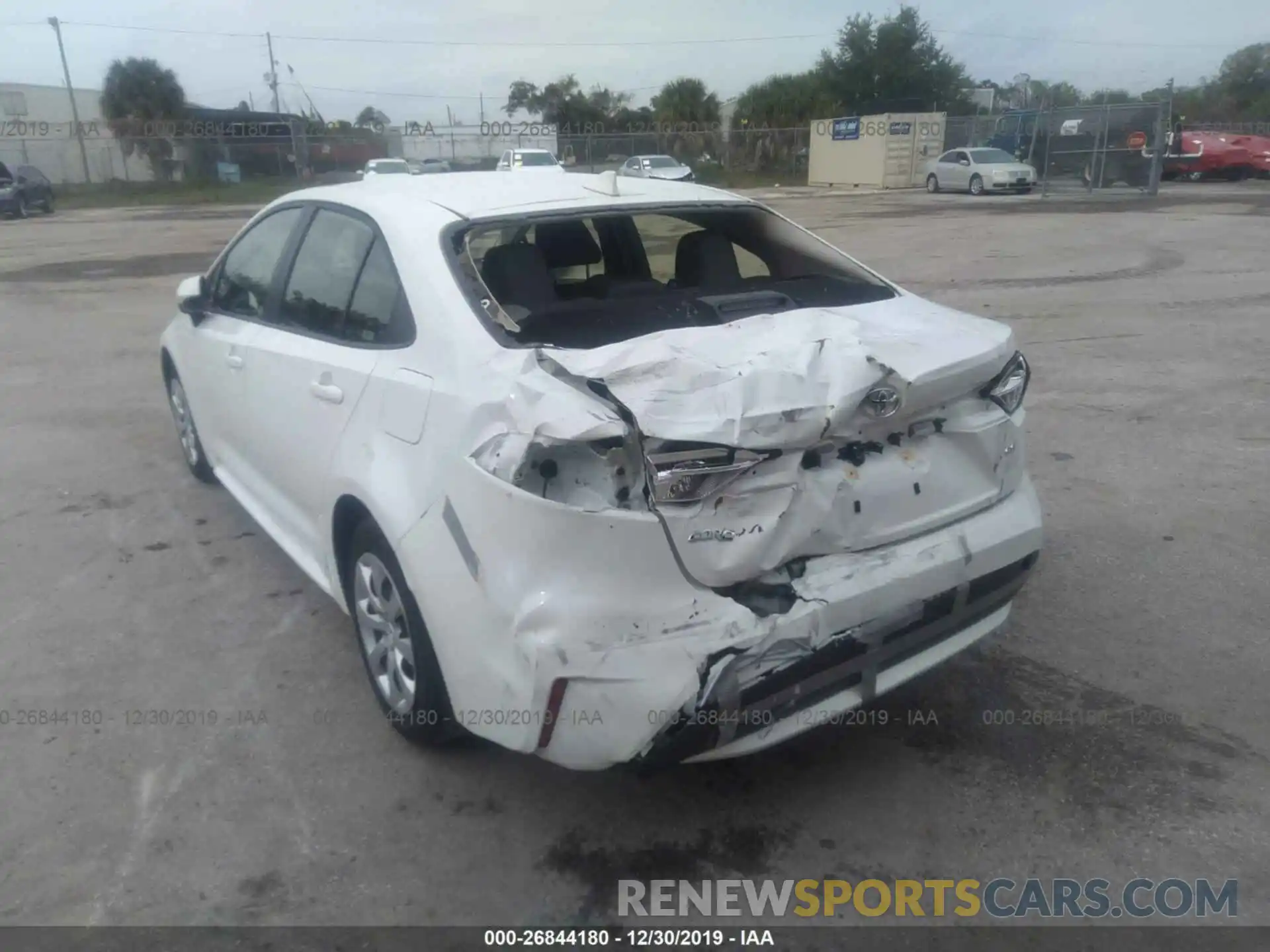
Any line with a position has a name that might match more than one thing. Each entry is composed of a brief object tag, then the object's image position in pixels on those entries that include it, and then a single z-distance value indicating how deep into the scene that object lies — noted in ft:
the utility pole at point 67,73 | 168.25
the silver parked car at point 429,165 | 115.04
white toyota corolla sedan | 7.96
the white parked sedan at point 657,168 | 103.40
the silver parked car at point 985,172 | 93.97
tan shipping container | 116.37
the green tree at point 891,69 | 179.73
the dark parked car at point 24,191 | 98.17
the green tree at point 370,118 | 225.97
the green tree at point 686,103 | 191.42
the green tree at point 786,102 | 169.78
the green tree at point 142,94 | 169.17
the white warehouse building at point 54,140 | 144.36
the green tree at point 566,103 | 203.10
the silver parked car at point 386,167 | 97.26
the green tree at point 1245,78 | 182.70
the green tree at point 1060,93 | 170.91
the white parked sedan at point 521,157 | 96.89
